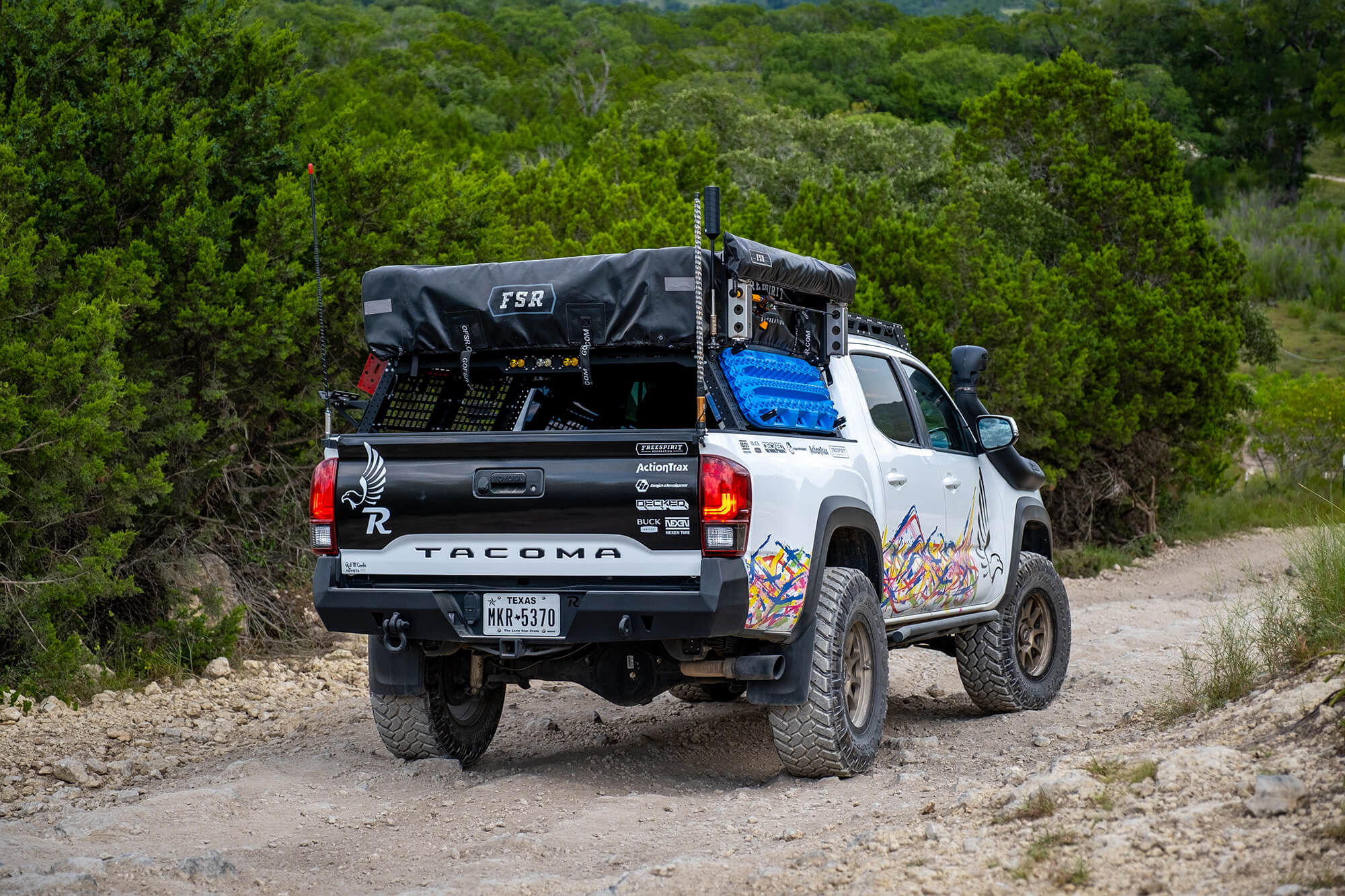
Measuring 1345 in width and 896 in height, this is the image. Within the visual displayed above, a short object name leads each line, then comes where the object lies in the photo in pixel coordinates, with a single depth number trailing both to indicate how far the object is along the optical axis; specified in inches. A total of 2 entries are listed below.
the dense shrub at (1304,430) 984.9
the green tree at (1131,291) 700.7
